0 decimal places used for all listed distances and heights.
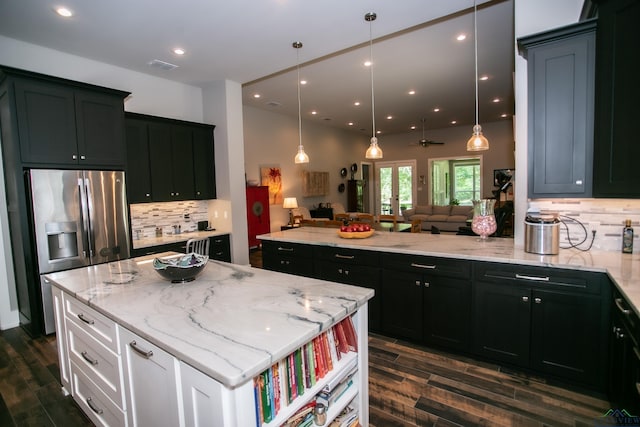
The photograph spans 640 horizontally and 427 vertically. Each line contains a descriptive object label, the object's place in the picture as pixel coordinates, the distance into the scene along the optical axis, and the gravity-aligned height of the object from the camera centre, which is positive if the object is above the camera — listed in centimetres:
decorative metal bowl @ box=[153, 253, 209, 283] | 194 -42
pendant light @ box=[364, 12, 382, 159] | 321 +52
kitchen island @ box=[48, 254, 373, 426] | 109 -54
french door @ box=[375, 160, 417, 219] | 1134 +18
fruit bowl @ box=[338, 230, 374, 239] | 336 -45
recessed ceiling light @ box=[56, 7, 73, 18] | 293 +179
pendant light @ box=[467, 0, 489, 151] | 279 +42
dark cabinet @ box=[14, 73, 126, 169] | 316 +85
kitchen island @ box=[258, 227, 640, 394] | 210 -83
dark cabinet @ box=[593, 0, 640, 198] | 189 +52
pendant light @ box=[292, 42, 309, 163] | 381 +51
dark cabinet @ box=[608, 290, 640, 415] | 153 -95
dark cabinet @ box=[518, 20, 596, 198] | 221 +55
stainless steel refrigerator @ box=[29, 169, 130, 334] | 322 -18
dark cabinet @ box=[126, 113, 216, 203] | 426 +58
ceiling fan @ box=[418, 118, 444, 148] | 889 +133
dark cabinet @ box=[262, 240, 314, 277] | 347 -72
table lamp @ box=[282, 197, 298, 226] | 785 -22
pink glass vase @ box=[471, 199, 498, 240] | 298 -29
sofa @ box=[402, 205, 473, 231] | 856 -75
